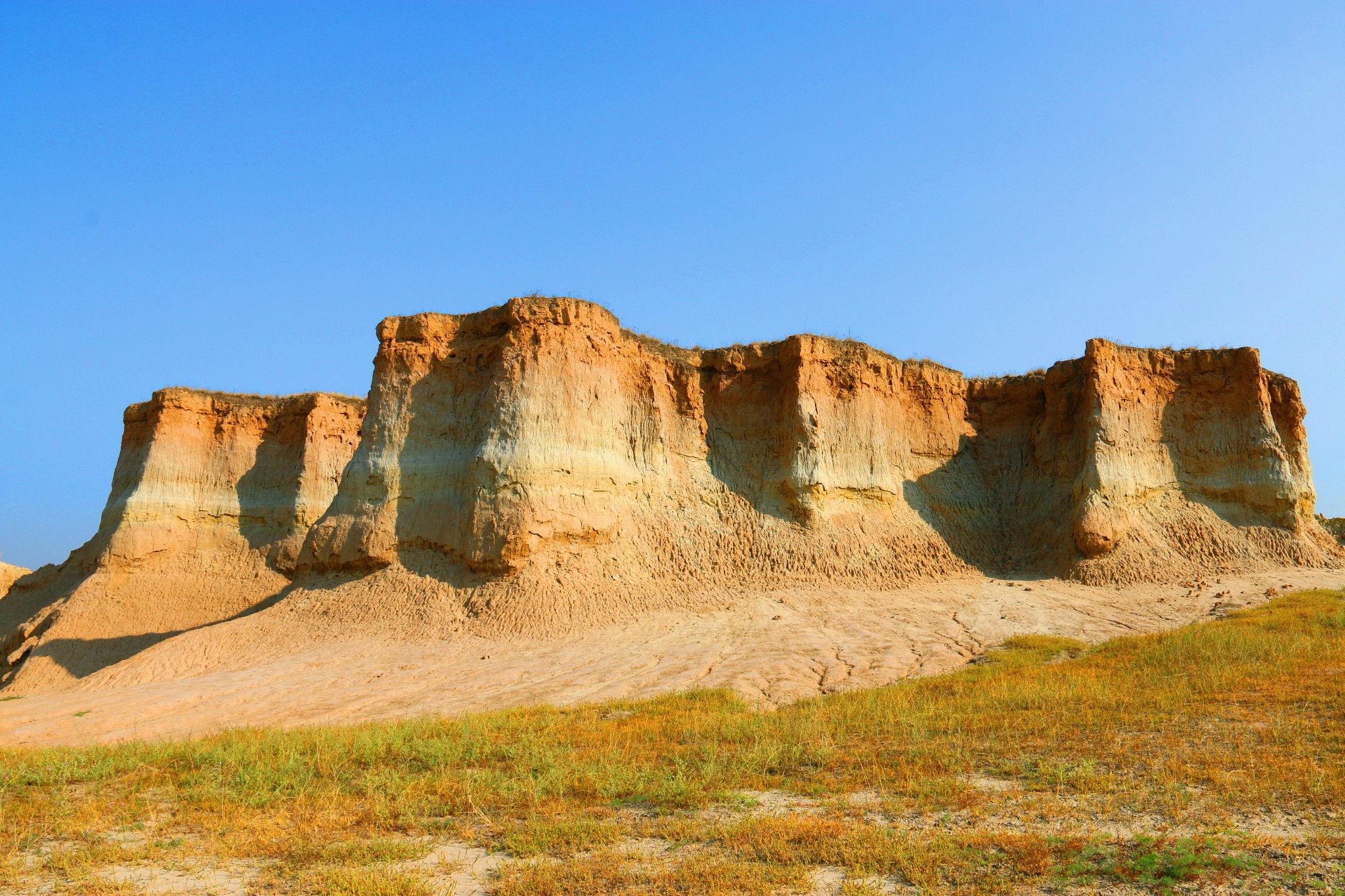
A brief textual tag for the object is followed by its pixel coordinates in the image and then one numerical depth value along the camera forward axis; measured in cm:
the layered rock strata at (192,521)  2334
